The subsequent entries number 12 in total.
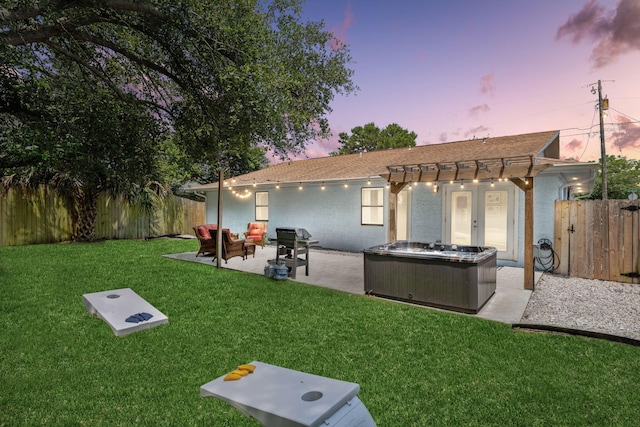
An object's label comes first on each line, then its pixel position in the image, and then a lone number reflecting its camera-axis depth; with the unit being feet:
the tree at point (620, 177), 99.04
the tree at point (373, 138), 98.58
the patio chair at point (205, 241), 32.48
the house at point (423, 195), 23.80
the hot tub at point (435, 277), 17.03
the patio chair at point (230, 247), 30.52
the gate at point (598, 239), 23.84
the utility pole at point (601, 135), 61.11
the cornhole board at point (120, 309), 14.22
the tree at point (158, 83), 17.87
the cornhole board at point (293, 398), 5.85
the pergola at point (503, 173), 20.76
